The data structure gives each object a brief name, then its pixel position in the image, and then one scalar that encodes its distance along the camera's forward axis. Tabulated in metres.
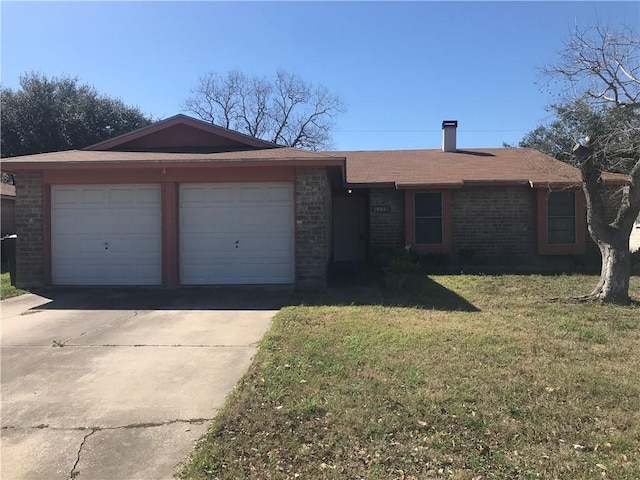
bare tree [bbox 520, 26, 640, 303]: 8.21
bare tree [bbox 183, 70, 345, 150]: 38.00
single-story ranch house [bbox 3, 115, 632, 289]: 9.91
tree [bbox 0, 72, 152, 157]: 27.28
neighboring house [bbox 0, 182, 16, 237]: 18.14
